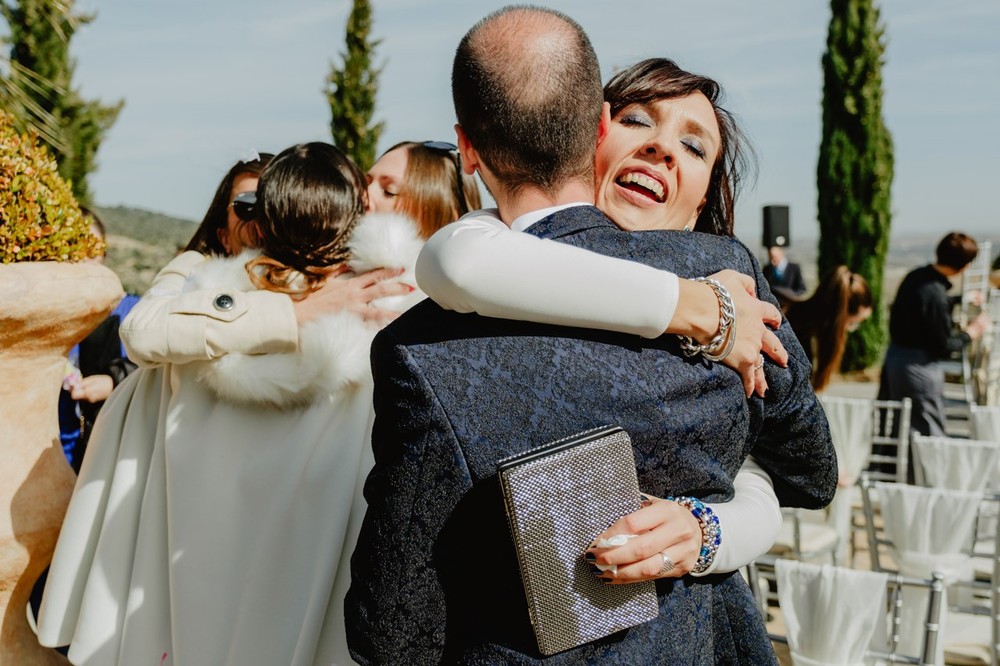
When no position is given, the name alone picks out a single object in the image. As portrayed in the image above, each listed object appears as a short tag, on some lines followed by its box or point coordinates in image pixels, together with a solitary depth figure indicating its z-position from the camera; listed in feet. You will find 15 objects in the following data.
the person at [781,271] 28.78
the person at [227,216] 8.52
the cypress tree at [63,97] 36.81
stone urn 6.34
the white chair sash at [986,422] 17.26
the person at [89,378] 11.14
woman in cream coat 6.09
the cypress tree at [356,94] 49.06
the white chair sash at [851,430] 17.41
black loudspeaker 28.17
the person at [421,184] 7.54
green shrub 6.35
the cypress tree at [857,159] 50.11
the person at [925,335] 21.83
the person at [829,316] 16.31
